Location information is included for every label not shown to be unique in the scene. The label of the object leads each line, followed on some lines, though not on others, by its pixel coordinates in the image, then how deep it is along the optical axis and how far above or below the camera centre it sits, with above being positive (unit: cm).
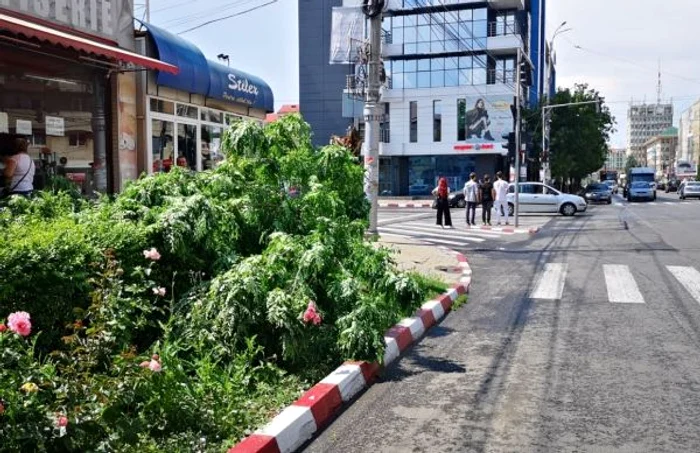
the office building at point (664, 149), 15475 +822
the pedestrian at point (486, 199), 2253 -52
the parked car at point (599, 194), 4694 -79
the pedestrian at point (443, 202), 2115 -58
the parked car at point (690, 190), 5347 -64
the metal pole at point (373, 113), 1282 +145
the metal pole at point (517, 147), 2212 +124
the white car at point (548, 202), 2992 -85
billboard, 4791 +457
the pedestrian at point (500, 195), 2275 -39
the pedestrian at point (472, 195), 2233 -37
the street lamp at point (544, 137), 4319 +323
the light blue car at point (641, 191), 5016 -65
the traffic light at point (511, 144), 2371 +145
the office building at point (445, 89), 4856 +727
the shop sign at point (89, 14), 925 +270
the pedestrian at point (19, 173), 784 +19
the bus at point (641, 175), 5750 +69
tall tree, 5003 +406
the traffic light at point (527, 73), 5238 +945
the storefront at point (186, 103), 1188 +175
